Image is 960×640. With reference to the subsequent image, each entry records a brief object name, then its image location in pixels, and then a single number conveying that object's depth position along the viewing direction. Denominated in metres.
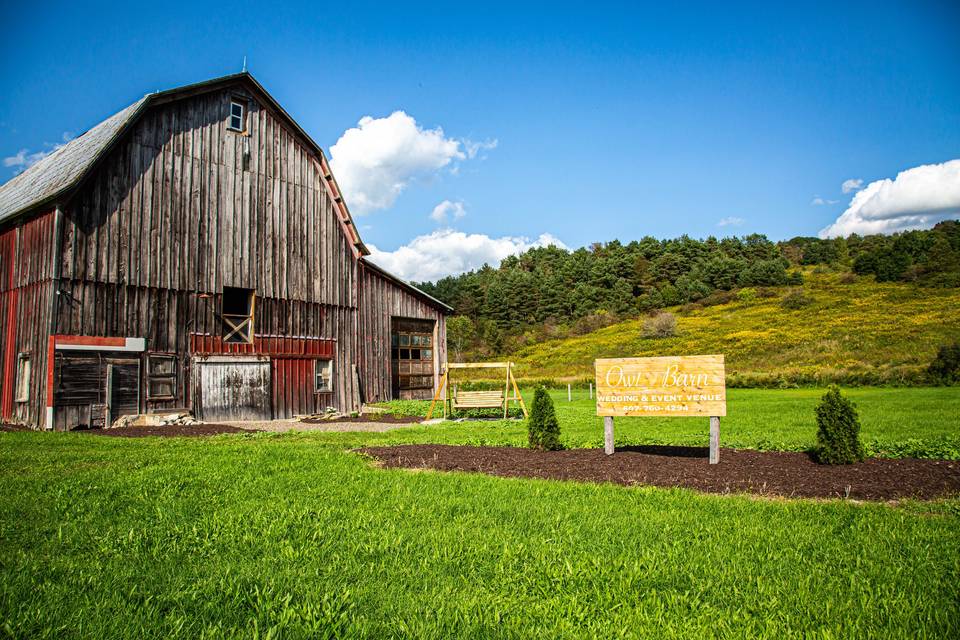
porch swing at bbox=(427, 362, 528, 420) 21.62
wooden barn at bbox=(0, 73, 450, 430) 18.55
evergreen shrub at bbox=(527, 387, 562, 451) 12.29
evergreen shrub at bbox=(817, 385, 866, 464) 9.95
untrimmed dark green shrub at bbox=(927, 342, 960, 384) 32.56
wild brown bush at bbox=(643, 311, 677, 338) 73.44
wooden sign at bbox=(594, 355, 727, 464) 11.09
